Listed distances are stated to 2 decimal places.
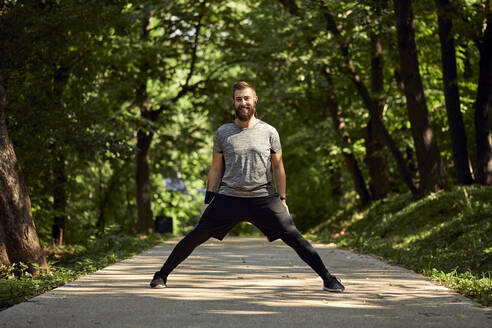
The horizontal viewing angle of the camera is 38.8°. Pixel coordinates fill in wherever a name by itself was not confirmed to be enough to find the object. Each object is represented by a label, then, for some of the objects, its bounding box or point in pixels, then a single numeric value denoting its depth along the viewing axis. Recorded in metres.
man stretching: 6.84
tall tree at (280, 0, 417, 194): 18.97
